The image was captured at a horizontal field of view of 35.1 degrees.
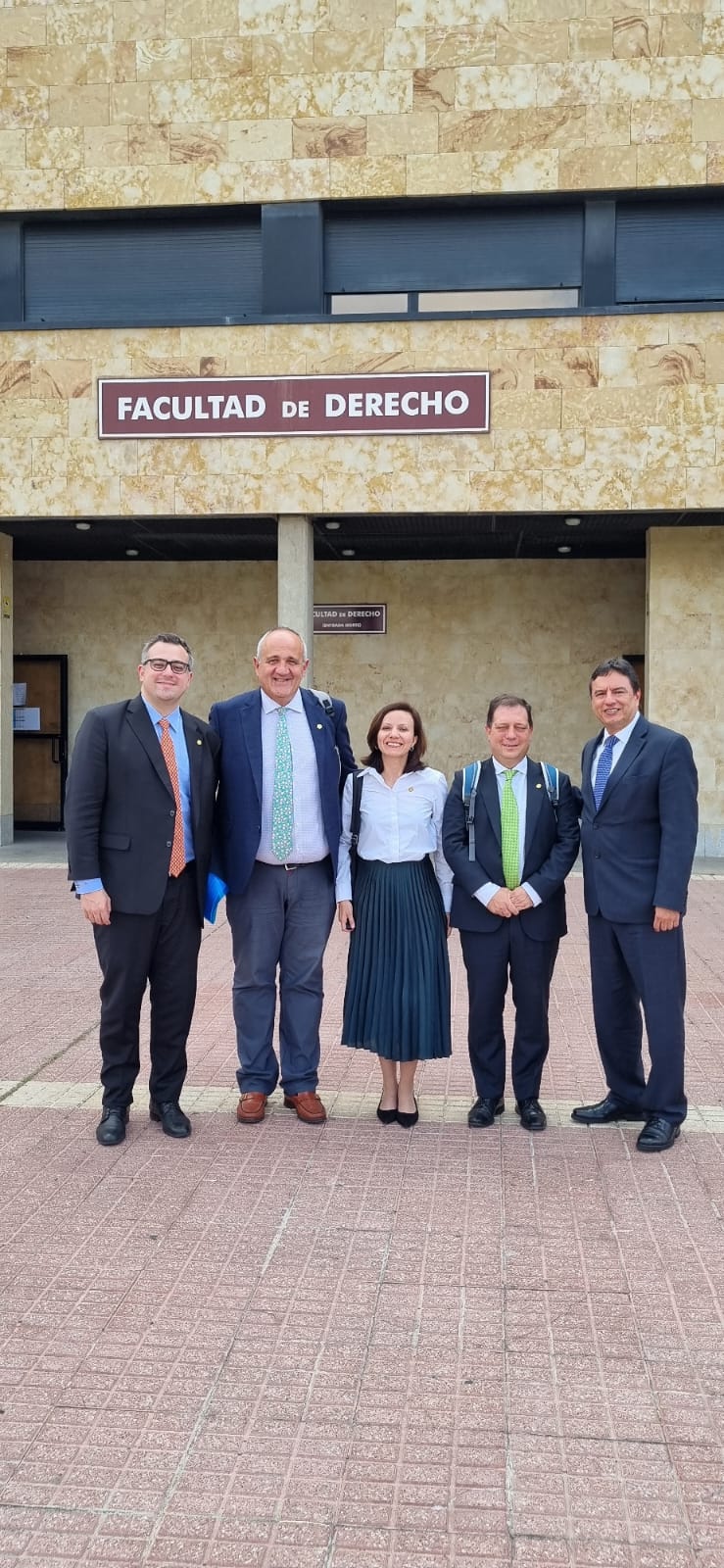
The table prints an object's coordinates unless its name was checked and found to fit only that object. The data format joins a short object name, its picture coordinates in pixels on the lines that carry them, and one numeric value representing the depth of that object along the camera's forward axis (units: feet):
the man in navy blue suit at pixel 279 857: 15.26
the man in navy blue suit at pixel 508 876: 15.24
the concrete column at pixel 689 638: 43.37
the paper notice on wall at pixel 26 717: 52.95
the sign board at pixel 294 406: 39.81
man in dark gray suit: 14.48
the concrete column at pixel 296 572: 42.01
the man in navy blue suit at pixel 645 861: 14.47
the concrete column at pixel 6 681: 46.57
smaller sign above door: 51.31
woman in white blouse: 15.01
